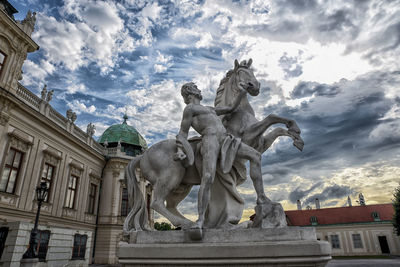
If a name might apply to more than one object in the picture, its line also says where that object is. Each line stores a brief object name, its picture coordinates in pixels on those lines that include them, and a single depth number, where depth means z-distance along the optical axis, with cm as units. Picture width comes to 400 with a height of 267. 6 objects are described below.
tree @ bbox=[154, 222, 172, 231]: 4721
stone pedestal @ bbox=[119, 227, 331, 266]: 266
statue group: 349
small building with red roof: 3338
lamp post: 930
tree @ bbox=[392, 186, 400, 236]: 2772
